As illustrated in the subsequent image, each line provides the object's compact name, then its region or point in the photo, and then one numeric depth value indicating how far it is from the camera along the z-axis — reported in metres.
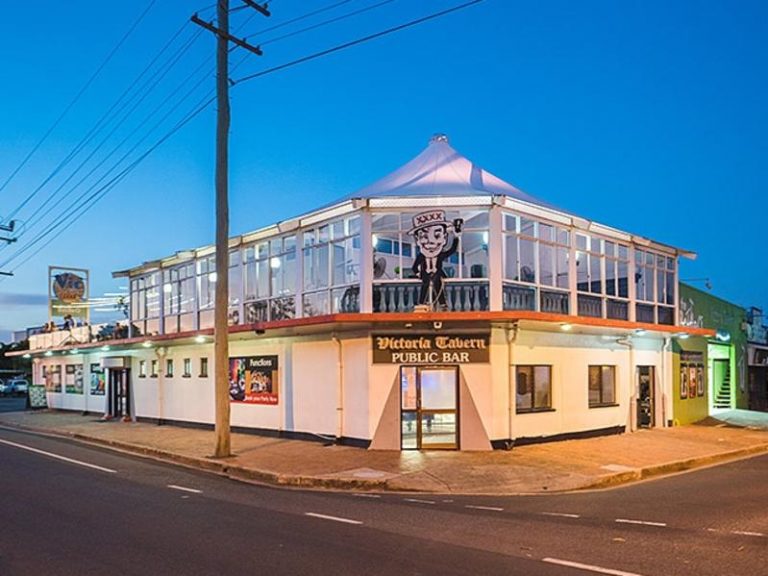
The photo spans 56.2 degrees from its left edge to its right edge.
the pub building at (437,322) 17.69
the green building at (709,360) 25.70
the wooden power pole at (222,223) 16.67
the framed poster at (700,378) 26.95
